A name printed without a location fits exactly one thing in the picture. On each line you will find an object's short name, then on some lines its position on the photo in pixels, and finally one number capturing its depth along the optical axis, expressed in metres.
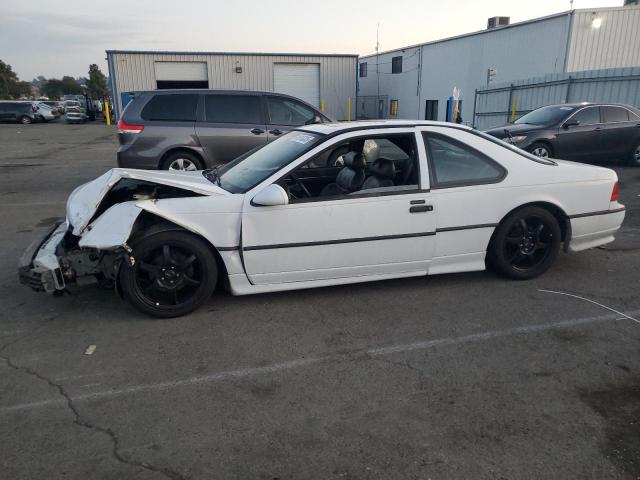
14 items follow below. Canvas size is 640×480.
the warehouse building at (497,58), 18.91
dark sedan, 10.80
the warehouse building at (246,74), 30.94
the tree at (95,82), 86.85
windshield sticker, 4.27
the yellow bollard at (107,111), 35.67
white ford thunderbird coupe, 3.72
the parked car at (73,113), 36.16
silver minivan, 8.30
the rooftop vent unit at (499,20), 28.97
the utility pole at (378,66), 38.03
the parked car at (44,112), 36.09
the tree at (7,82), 69.75
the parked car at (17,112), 34.19
